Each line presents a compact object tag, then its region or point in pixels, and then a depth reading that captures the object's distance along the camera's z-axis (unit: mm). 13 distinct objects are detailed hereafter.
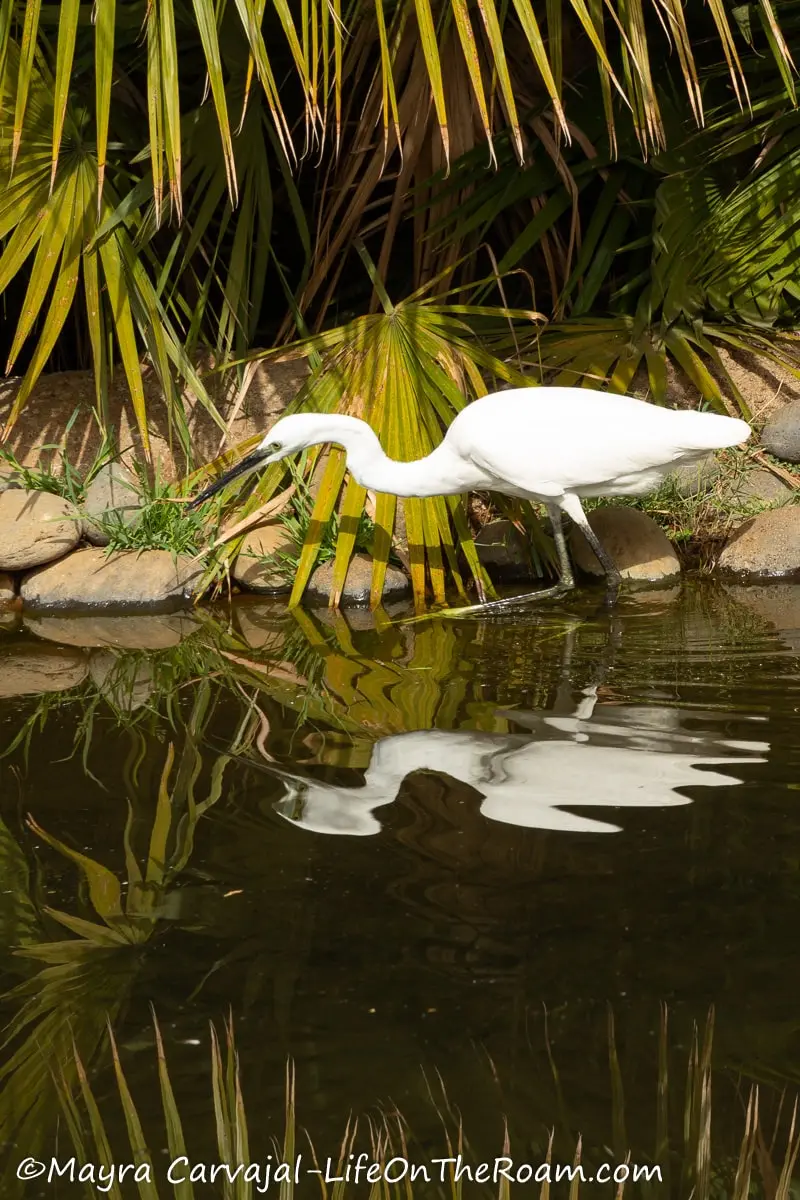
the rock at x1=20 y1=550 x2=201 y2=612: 12023
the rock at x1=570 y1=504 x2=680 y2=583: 12234
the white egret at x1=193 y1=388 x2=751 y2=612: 10422
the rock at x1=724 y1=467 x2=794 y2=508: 13000
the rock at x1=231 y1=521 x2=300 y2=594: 12414
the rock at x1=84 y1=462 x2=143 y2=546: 12641
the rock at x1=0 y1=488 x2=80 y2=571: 12320
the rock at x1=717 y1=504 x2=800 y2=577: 12008
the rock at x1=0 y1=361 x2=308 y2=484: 13594
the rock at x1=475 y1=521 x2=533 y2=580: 12617
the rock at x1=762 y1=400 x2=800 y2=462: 13187
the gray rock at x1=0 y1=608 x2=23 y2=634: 11484
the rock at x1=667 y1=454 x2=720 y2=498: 13141
